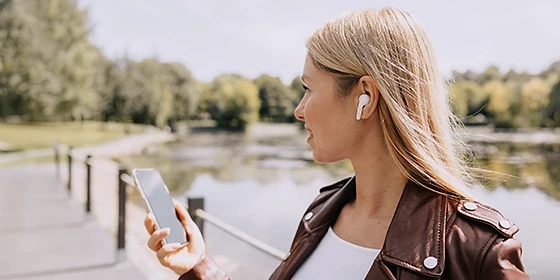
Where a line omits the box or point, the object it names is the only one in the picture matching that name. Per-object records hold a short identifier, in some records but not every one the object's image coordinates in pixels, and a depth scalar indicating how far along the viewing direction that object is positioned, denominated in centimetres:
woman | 73
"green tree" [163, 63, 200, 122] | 4053
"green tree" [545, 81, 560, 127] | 3534
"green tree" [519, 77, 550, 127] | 3719
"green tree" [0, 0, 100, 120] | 2186
